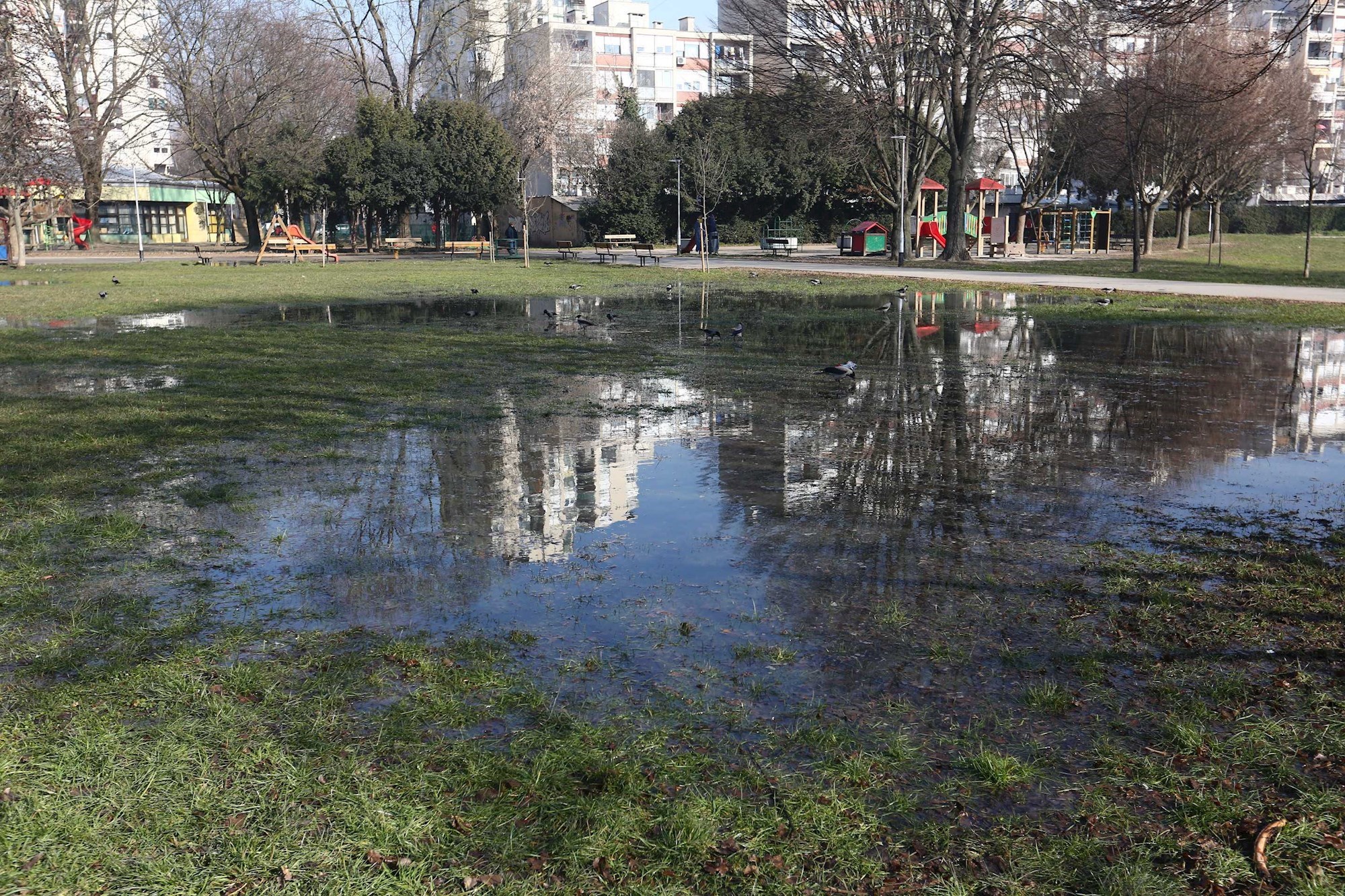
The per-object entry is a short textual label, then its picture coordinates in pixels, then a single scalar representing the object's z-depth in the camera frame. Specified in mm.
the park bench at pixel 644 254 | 41938
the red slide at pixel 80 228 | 62188
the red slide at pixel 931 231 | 44531
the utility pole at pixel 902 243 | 37719
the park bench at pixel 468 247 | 54438
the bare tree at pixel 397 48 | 58406
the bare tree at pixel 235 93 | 51250
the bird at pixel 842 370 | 12742
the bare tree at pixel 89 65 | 43156
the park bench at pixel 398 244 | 53688
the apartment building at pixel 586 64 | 69188
